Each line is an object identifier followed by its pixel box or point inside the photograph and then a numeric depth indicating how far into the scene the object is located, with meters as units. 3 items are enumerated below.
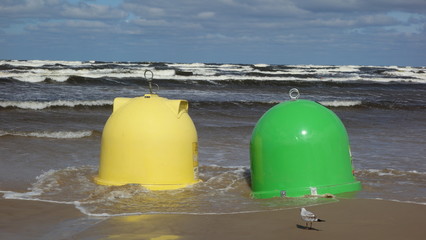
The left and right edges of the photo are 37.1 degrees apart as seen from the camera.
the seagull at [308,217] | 5.57
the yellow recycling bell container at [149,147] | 7.84
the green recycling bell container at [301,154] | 7.23
